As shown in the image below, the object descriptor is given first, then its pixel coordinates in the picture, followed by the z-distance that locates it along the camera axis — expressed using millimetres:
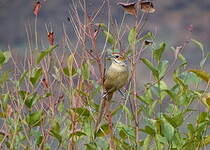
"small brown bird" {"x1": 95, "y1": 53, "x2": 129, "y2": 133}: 8595
